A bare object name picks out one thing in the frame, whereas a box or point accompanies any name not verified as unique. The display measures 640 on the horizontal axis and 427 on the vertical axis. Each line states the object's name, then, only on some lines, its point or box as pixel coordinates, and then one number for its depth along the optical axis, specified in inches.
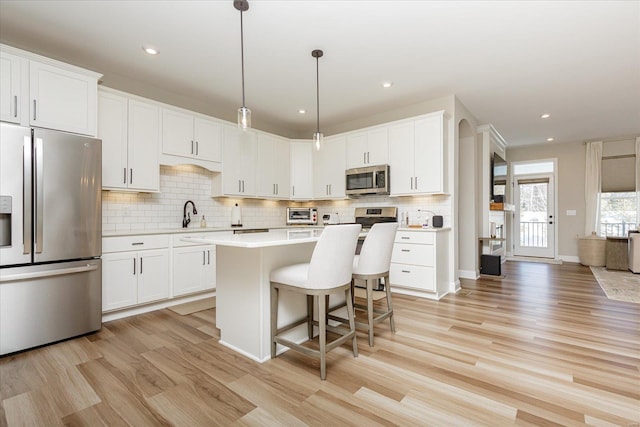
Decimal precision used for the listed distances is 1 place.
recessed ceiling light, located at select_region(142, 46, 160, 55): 115.3
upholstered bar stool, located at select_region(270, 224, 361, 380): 75.2
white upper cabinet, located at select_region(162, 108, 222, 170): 146.3
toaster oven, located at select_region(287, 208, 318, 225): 215.0
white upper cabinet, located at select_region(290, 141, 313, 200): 211.3
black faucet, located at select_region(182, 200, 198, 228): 159.2
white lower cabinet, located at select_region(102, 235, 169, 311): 116.1
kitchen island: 85.7
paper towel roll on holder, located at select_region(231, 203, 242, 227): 179.0
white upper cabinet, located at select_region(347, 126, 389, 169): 176.1
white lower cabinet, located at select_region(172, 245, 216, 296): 137.2
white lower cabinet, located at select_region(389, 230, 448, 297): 146.1
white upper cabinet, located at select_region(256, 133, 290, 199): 191.0
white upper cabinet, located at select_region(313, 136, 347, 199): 196.2
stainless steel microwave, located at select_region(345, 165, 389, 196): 172.6
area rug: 151.9
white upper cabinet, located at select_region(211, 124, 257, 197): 170.9
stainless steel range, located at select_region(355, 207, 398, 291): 181.6
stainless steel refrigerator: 89.8
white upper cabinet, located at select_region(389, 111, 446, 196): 156.0
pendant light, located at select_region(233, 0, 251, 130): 90.0
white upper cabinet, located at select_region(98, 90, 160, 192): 125.2
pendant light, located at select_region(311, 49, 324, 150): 117.9
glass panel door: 283.1
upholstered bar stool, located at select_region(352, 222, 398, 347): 94.6
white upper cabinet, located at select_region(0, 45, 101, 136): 96.9
